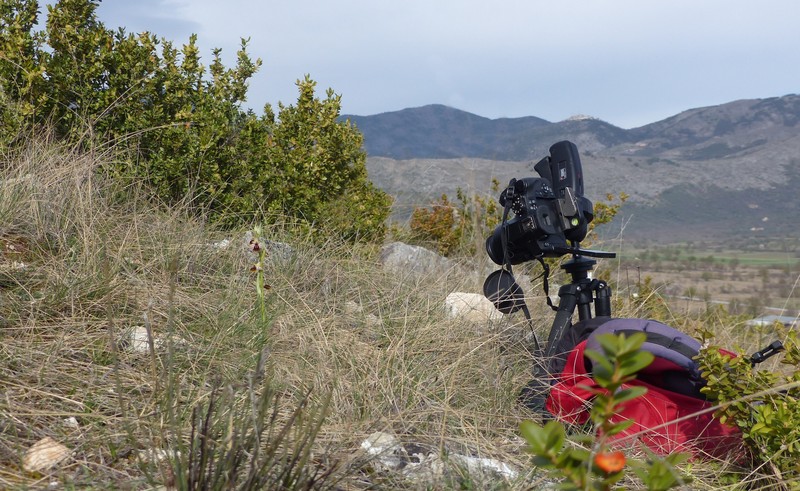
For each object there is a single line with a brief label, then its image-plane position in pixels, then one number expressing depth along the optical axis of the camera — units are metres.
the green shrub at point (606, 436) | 0.94
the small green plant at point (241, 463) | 1.57
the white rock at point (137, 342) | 2.79
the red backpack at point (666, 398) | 2.66
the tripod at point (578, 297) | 3.05
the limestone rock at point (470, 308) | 3.75
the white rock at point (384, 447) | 2.15
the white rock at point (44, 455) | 1.89
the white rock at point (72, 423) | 2.17
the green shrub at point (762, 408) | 2.36
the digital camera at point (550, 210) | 3.00
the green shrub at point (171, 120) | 5.07
